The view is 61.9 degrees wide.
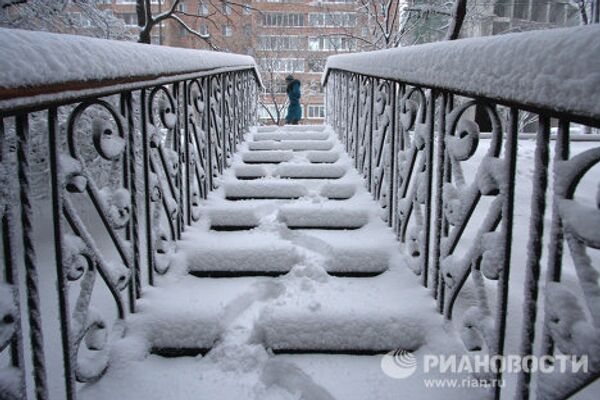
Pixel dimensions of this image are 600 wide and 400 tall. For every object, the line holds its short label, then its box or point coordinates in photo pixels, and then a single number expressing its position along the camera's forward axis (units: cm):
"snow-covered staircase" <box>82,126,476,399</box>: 193
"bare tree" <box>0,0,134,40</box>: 551
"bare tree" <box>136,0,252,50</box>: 1188
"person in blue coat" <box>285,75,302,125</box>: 1149
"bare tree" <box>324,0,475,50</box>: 1611
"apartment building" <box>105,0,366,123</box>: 3431
